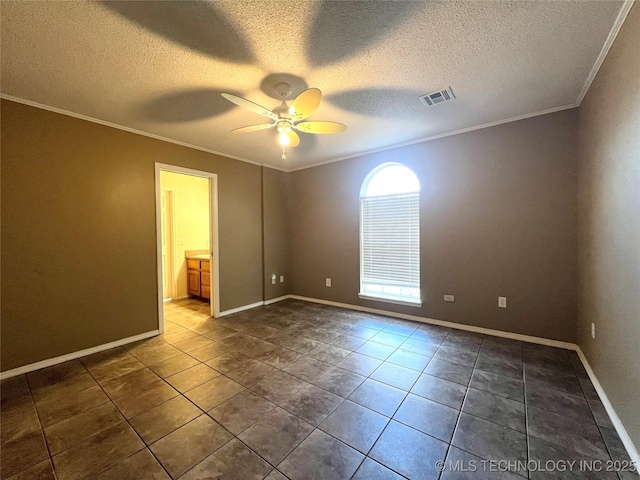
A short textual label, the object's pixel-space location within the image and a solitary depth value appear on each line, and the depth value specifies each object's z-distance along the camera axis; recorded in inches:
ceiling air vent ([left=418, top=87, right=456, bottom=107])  89.4
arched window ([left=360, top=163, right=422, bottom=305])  142.7
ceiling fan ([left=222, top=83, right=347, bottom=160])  74.2
